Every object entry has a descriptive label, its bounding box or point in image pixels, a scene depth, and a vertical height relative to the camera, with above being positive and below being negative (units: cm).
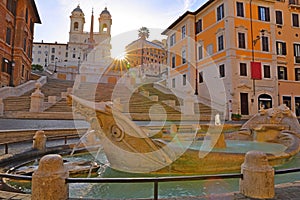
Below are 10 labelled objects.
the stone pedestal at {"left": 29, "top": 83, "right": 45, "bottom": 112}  1736 +131
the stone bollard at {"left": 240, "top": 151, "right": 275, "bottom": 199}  359 -83
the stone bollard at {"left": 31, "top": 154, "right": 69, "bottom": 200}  321 -81
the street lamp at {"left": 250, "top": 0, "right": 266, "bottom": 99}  2727 +629
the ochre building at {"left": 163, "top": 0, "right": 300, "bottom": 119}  2695 +795
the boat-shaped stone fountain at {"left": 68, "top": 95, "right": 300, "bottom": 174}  551 -70
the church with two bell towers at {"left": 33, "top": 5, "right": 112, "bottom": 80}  5078 +2362
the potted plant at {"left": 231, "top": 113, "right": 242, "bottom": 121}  2327 +54
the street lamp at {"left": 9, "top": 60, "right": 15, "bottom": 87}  2881 +557
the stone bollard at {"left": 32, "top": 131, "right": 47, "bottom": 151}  791 -68
